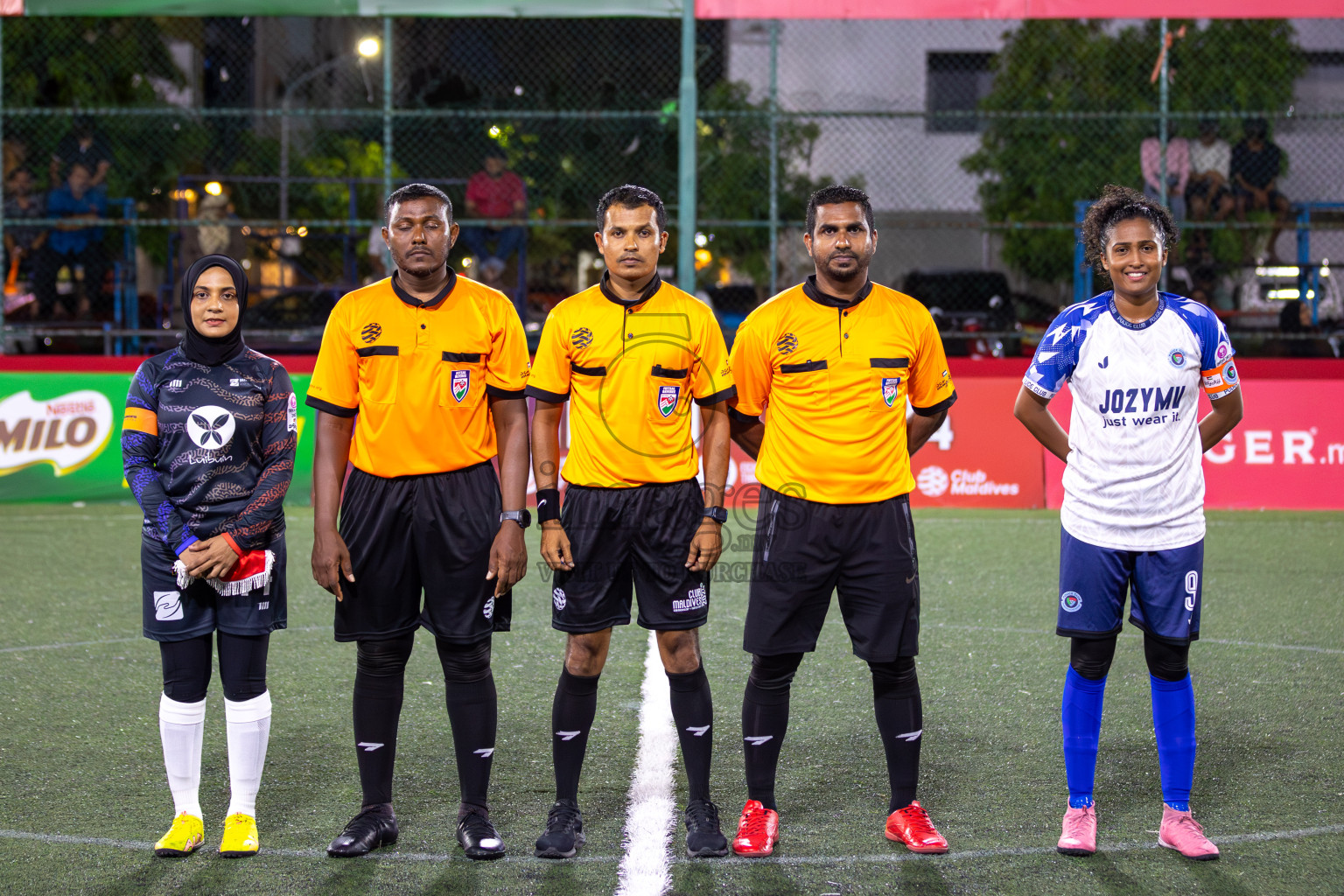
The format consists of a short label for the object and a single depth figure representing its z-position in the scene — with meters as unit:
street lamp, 16.97
